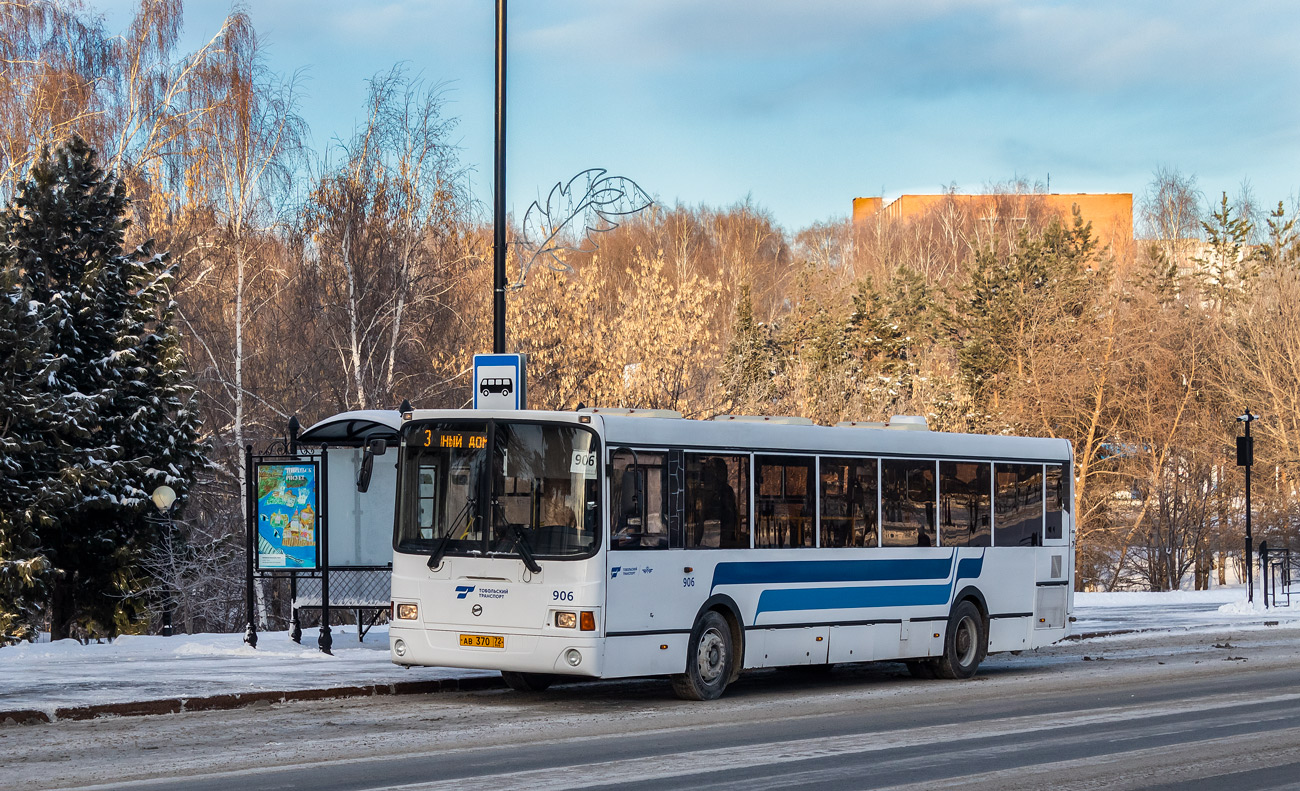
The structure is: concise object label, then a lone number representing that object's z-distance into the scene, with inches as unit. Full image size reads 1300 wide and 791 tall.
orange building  3688.5
